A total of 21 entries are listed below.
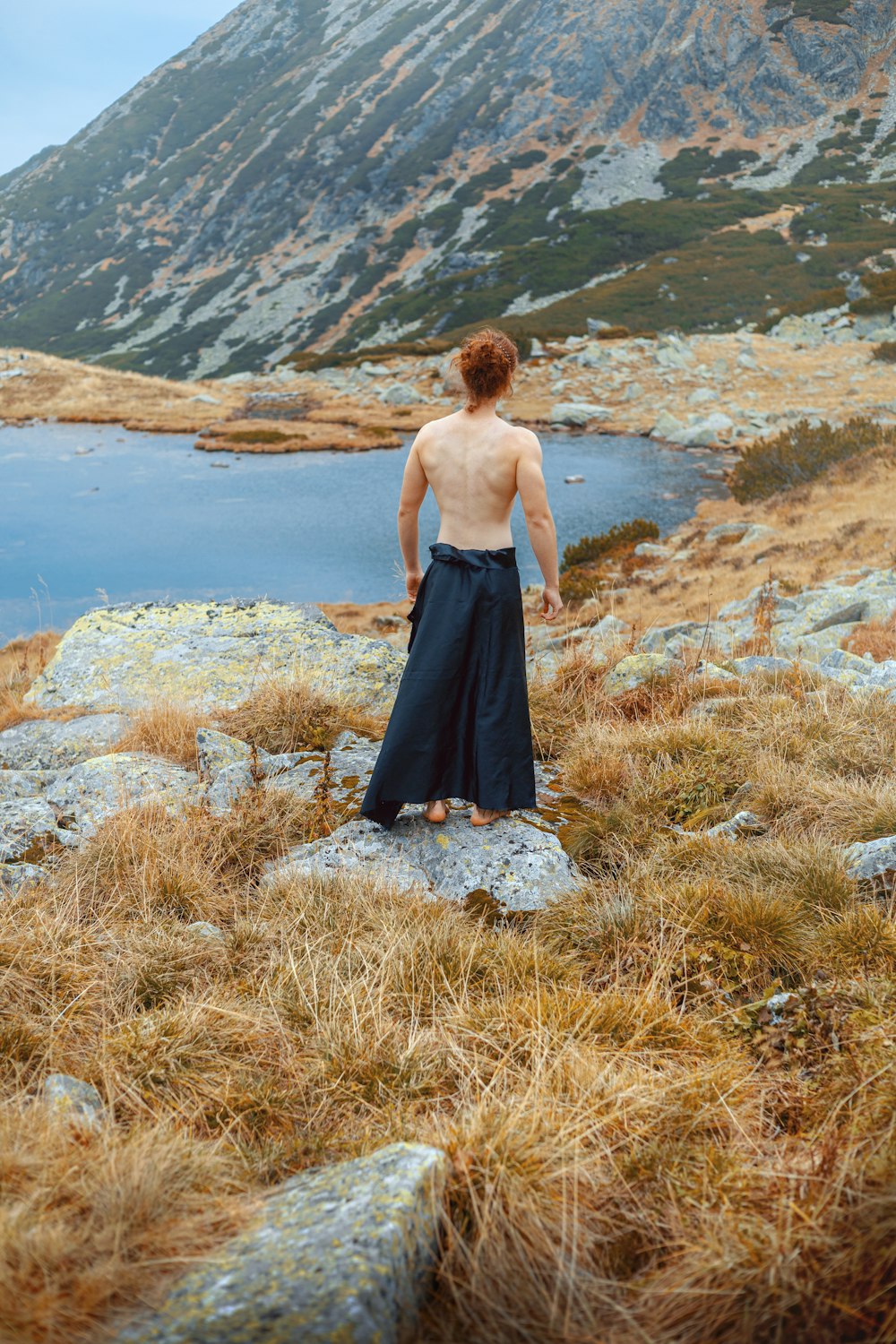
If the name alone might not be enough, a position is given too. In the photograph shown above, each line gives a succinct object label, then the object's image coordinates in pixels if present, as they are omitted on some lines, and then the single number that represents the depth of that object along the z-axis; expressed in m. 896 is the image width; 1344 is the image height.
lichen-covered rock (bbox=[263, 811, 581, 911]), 3.54
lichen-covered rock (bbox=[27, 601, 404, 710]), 6.27
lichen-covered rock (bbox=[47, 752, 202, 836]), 4.09
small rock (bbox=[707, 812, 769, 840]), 3.68
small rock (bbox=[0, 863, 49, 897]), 3.46
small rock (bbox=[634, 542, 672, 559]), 16.28
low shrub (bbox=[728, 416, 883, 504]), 19.25
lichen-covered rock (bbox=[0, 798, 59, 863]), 3.79
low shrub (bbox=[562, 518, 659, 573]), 16.92
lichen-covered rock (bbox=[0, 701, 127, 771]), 5.40
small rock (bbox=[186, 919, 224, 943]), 3.07
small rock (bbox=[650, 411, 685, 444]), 26.31
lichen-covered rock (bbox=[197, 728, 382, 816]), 4.35
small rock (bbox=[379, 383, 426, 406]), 31.89
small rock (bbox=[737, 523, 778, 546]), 15.17
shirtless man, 3.67
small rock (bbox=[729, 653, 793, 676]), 6.04
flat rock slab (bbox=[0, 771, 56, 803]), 4.61
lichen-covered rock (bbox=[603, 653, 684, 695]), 5.99
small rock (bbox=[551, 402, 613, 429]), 27.67
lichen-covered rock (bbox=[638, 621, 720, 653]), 8.37
